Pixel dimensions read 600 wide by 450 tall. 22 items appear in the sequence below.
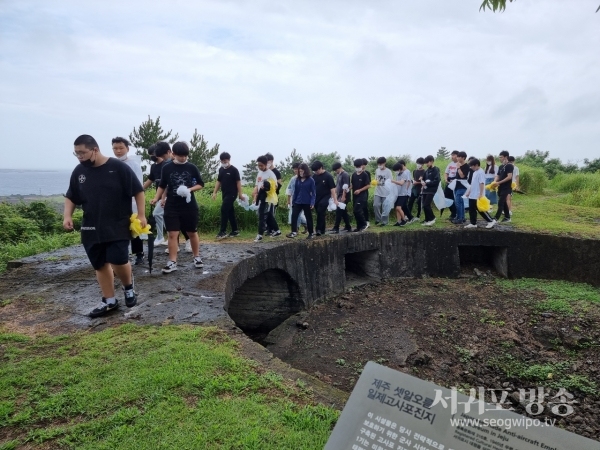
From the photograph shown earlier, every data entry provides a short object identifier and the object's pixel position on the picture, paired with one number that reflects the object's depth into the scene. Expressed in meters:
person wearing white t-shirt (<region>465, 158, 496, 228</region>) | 9.62
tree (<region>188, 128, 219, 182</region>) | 21.42
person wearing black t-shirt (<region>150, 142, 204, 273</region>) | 6.18
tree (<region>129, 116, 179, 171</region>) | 19.39
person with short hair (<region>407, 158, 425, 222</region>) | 11.56
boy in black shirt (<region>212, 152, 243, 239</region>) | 8.82
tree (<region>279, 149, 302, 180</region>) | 21.68
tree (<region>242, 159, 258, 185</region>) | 24.88
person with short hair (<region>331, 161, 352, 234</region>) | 10.20
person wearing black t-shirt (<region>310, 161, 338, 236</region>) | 9.41
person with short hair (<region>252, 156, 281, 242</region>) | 9.12
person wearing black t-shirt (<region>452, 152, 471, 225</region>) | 10.54
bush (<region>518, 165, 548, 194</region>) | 18.08
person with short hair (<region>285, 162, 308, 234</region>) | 9.23
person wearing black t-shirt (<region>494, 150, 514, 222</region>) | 10.40
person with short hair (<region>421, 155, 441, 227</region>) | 10.45
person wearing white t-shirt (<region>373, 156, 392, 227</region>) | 10.77
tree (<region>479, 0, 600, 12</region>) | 3.48
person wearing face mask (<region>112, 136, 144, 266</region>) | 6.01
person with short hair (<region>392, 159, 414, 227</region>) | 10.80
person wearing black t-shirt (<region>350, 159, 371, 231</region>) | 10.07
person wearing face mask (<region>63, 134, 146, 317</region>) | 4.39
